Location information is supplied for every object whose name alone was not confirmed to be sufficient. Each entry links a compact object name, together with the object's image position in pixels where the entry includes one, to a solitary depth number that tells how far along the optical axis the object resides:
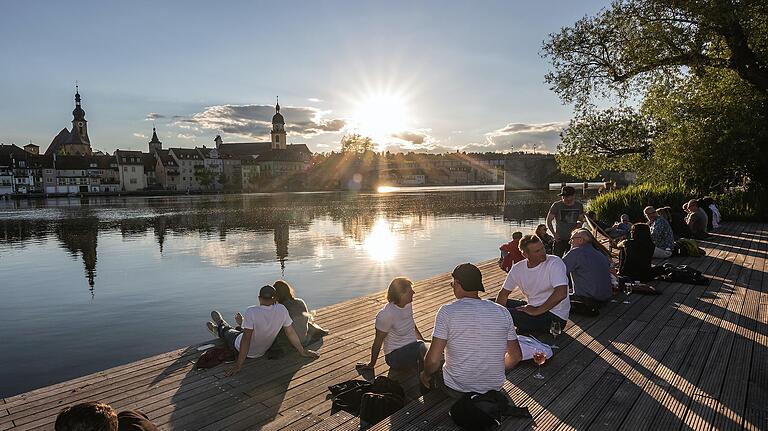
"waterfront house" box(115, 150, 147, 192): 120.25
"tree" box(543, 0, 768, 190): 15.56
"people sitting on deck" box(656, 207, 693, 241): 16.23
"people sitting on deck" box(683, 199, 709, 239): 16.47
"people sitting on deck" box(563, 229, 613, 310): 7.68
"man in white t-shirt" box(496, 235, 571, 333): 6.40
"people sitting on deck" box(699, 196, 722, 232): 18.89
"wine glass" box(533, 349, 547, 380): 5.70
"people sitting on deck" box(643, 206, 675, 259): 12.49
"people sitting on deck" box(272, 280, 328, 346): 7.20
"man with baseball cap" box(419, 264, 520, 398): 4.28
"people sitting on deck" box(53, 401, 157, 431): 2.81
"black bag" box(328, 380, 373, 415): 5.11
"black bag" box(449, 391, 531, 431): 4.13
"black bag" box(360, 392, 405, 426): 4.75
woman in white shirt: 5.54
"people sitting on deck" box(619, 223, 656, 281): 9.46
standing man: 10.61
